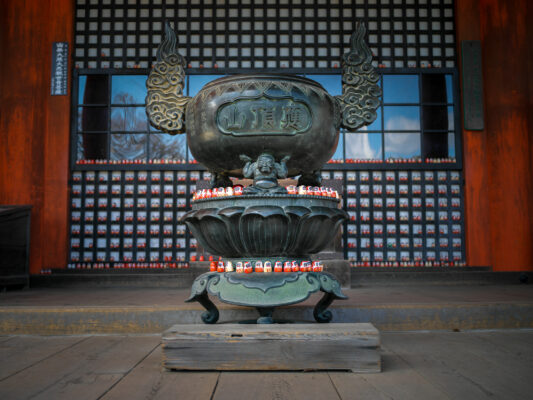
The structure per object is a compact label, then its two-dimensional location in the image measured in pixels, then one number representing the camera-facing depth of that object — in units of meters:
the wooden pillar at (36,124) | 6.46
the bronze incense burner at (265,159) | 1.90
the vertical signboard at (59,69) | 6.57
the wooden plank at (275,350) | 1.56
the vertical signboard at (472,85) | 6.54
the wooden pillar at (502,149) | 6.45
